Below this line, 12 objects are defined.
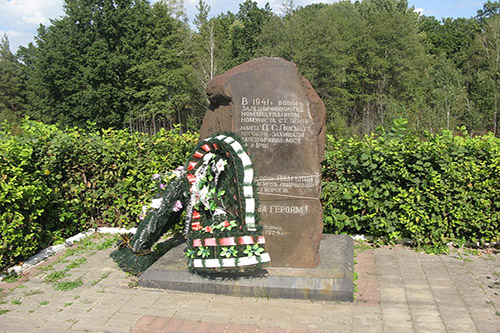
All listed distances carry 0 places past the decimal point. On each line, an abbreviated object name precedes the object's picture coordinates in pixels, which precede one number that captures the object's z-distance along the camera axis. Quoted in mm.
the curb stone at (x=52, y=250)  6016
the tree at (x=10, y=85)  55219
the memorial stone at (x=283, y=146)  5418
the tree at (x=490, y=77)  40938
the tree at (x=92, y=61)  35469
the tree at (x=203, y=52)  38500
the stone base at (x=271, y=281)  5023
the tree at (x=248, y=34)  44531
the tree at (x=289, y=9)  41959
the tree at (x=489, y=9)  53031
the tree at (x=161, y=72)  37312
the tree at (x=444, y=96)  22706
